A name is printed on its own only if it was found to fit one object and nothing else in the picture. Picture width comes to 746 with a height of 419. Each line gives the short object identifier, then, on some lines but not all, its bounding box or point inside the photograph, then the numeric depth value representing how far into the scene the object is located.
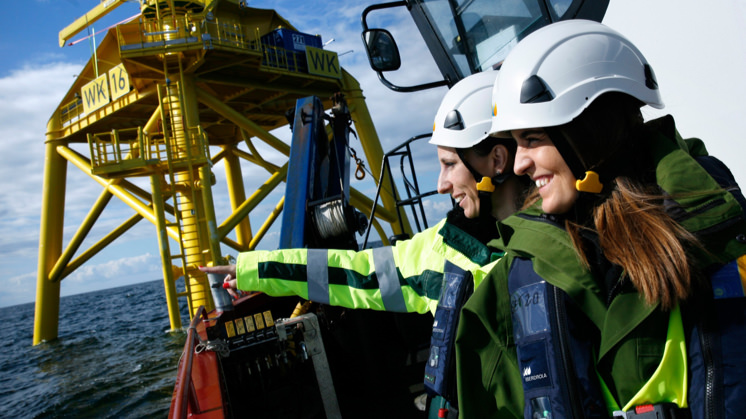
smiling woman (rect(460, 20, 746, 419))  1.07
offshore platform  12.12
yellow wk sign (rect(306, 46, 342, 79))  14.65
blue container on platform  14.30
